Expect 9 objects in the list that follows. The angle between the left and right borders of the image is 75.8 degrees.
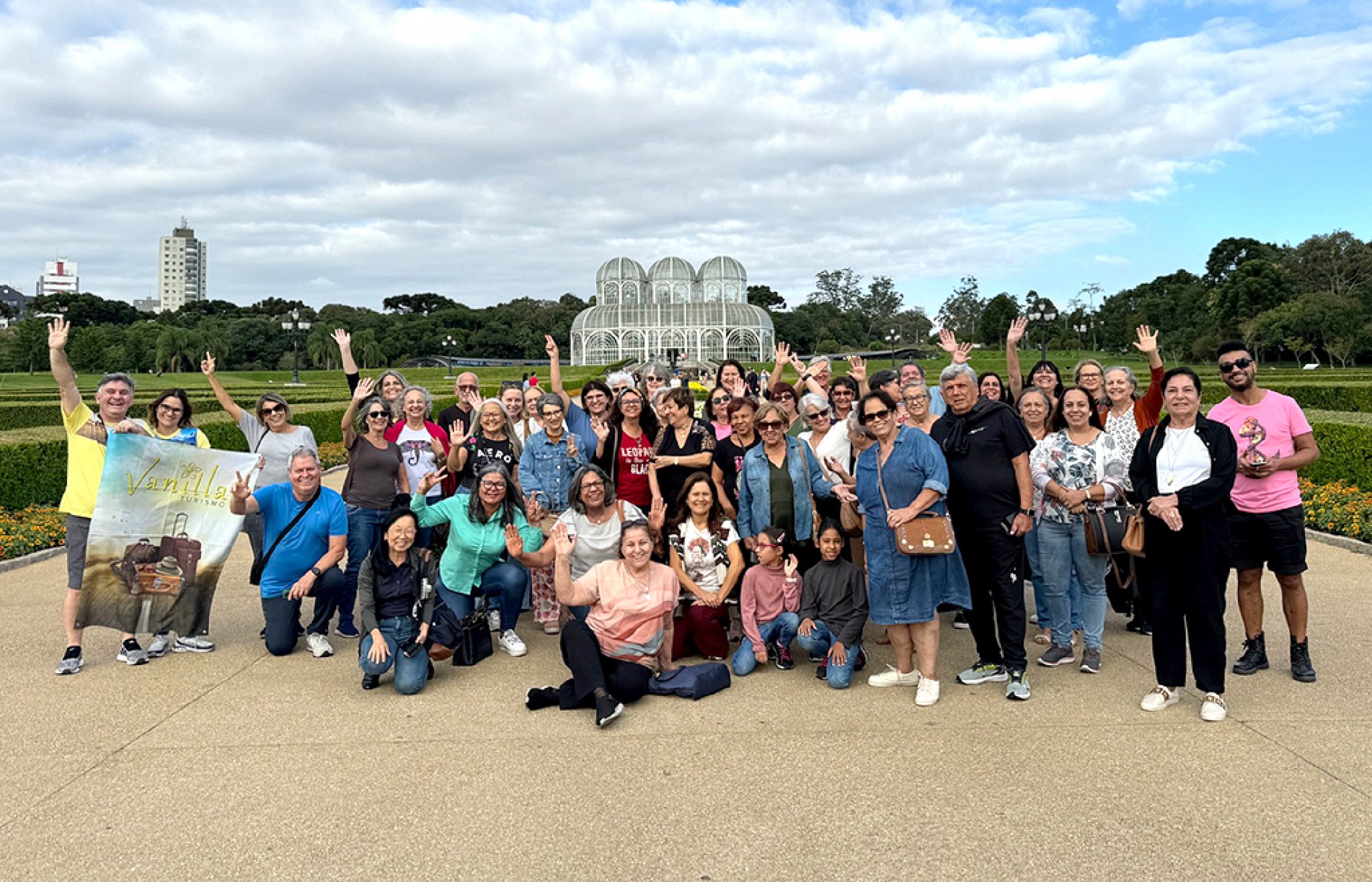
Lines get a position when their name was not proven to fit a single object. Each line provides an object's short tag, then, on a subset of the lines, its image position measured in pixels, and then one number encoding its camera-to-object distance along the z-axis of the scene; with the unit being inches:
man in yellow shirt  202.5
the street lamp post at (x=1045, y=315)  1220.5
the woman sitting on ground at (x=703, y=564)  202.4
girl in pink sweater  197.6
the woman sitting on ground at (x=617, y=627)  173.2
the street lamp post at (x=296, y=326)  1305.4
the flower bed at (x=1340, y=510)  323.3
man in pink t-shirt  181.2
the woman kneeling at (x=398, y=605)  183.8
